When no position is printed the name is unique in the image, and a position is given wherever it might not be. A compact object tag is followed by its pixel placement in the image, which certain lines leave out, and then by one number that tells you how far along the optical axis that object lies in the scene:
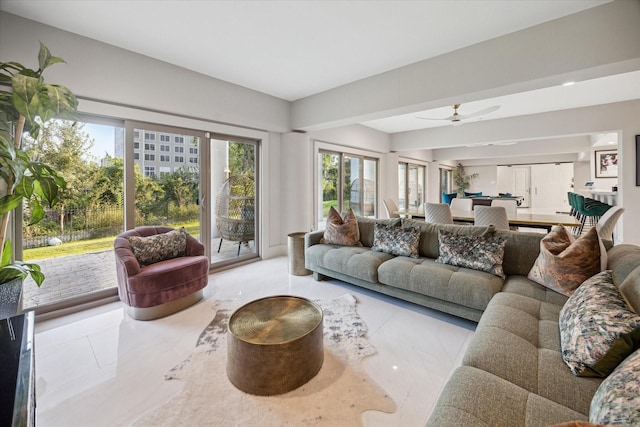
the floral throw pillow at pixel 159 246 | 2.91
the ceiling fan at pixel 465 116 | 4.35
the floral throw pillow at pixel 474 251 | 2.61
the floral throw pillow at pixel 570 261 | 2.03
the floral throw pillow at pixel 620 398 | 0.78
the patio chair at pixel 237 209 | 4.39
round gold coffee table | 1.68
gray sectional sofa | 1.07
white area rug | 1.54
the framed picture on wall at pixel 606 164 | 7.24
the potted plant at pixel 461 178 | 11.50
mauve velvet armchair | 2.61
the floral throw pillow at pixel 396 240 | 3.22
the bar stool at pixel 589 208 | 4.90
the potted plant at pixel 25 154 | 1.86
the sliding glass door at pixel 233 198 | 4.28
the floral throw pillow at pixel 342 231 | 3.79
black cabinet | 0.81
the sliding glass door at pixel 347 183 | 6.05
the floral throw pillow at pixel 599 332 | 1.14
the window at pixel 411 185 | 8.69
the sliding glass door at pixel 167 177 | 3.42
